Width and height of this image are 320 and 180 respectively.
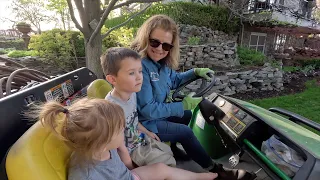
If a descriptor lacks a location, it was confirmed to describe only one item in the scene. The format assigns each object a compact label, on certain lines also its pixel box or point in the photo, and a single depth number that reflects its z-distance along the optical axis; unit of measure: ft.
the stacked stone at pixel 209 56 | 16.89
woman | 4.61
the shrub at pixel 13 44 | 36.45
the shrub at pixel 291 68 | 25.46
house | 28.12
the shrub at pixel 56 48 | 15.66
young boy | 4.02
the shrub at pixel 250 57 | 19.93
